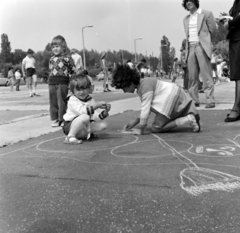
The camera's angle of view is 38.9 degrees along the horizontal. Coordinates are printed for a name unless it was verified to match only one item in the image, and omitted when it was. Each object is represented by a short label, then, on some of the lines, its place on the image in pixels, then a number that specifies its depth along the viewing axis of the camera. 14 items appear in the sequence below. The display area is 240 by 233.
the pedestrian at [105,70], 12.96
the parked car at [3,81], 35.68
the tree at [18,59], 45.46
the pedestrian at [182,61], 8.12
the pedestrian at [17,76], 18.49
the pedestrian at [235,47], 4.40
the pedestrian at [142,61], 13.57
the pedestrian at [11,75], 18.34
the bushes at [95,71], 59.21
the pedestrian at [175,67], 14.06
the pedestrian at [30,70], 11.59
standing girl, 4.67
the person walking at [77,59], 7.44
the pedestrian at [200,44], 5.64
